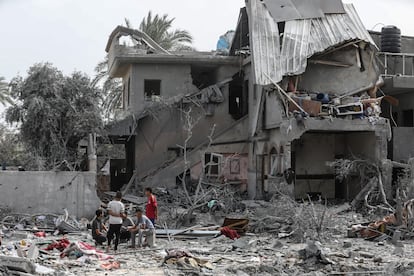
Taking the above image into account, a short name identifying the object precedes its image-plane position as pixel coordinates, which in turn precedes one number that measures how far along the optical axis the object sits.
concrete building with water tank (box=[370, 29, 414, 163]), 25.50
